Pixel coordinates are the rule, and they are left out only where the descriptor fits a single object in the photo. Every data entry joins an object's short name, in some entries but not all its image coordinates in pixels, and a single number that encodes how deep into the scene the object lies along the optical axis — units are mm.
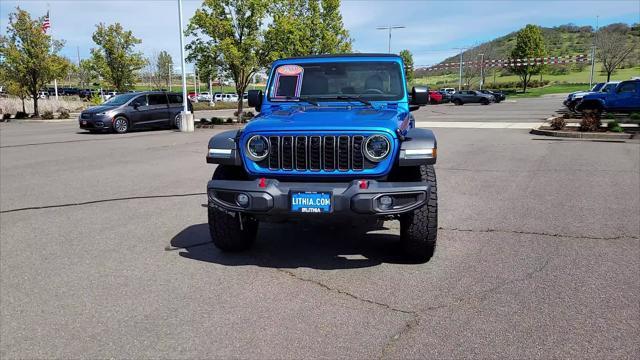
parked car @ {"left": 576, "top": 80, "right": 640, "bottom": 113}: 21625
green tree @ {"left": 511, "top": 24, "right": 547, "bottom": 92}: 69625
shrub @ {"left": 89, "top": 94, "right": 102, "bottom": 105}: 35469
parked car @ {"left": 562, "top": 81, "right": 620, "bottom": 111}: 23792
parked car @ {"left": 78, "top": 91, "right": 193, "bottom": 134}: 18188
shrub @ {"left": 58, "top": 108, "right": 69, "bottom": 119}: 29316
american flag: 28266
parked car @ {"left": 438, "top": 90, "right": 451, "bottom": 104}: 52344
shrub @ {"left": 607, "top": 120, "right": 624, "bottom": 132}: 14873
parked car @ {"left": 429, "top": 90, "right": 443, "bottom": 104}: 48734
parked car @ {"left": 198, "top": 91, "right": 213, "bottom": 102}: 68288
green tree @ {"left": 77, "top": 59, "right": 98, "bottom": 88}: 34062
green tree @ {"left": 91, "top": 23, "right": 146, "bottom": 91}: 32750
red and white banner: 45938
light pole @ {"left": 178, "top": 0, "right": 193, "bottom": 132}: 18938
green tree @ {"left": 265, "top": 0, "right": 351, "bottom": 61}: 21531
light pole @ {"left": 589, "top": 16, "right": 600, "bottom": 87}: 58194
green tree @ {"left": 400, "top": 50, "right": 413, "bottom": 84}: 88544
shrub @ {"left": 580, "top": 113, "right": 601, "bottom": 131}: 15196
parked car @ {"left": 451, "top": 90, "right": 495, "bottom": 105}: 45656
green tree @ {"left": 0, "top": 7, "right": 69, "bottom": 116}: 26938
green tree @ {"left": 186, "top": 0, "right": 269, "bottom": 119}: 20344
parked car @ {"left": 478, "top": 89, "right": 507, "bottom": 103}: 47359
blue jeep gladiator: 3750
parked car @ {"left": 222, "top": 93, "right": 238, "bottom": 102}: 68000
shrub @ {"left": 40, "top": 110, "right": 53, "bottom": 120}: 28328
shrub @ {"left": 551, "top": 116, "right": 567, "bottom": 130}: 15880
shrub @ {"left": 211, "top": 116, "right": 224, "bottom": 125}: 22250
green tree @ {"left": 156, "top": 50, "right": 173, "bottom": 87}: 70375
